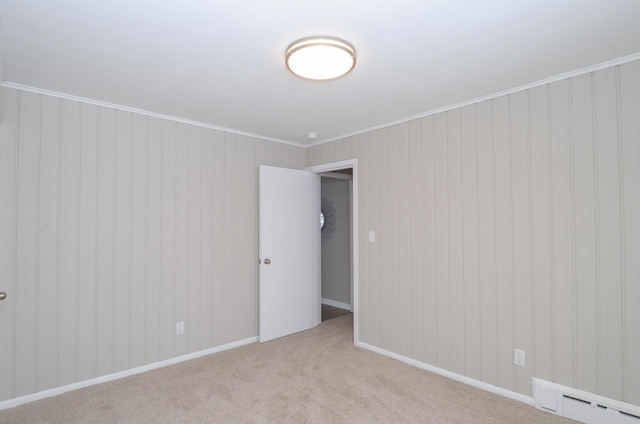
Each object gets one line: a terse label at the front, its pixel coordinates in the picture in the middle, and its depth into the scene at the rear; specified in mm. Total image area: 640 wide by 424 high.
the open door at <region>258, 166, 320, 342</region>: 3973
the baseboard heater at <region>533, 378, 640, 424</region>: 2176
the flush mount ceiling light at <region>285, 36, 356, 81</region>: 1923
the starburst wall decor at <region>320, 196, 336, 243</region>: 5812
